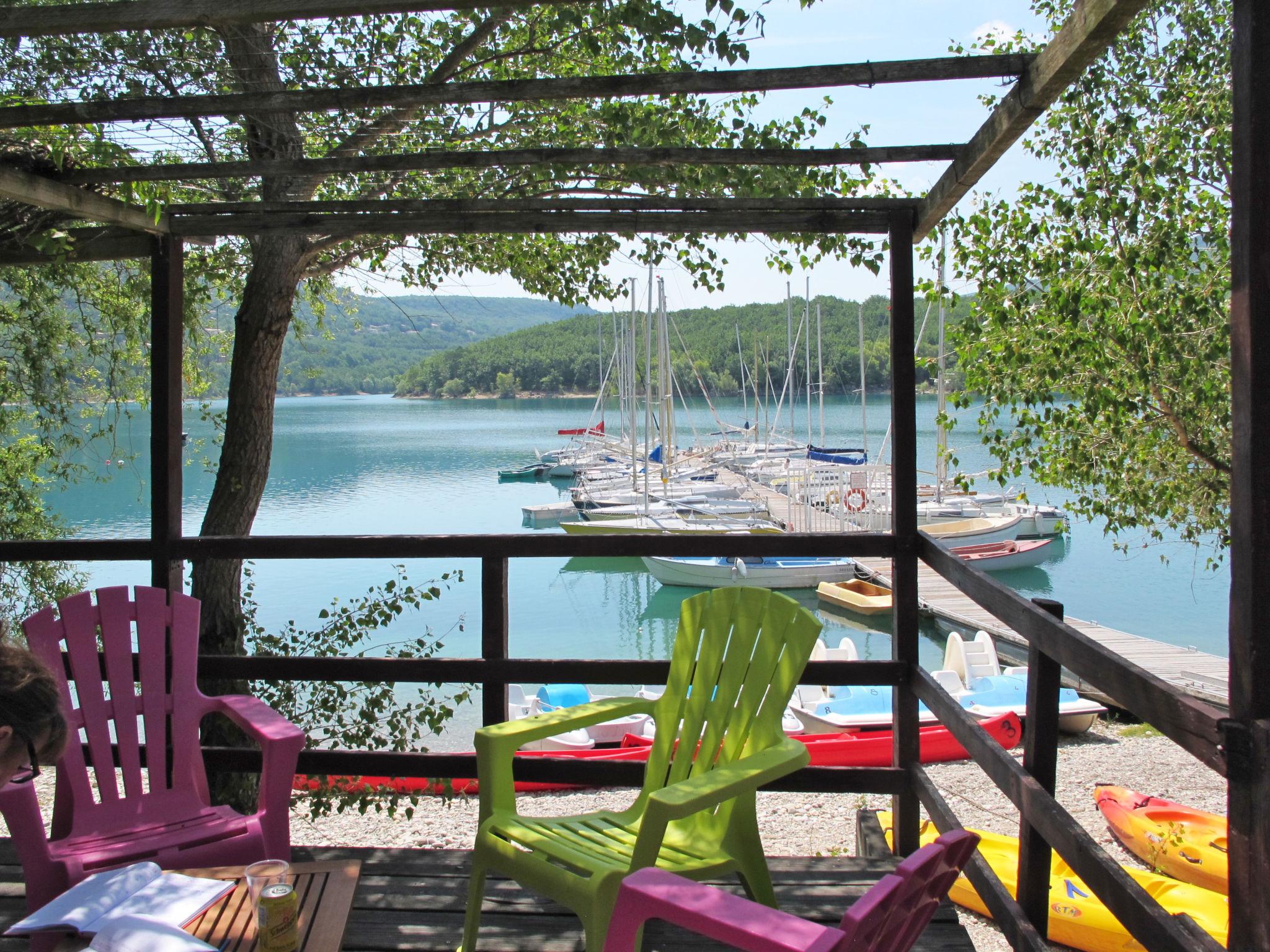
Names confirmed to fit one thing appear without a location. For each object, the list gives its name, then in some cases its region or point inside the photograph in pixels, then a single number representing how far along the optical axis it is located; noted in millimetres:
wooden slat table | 1558
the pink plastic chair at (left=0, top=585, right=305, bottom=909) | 2127
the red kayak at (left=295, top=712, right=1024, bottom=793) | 6461
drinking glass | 1571
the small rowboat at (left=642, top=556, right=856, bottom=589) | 17250
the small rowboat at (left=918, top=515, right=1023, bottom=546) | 19531
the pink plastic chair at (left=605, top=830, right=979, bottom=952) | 1190
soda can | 1500
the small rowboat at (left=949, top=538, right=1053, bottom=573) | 18453
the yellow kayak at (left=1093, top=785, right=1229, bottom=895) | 4781
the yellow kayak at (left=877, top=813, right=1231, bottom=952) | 3850
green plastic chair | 1873
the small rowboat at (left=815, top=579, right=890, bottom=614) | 14867
